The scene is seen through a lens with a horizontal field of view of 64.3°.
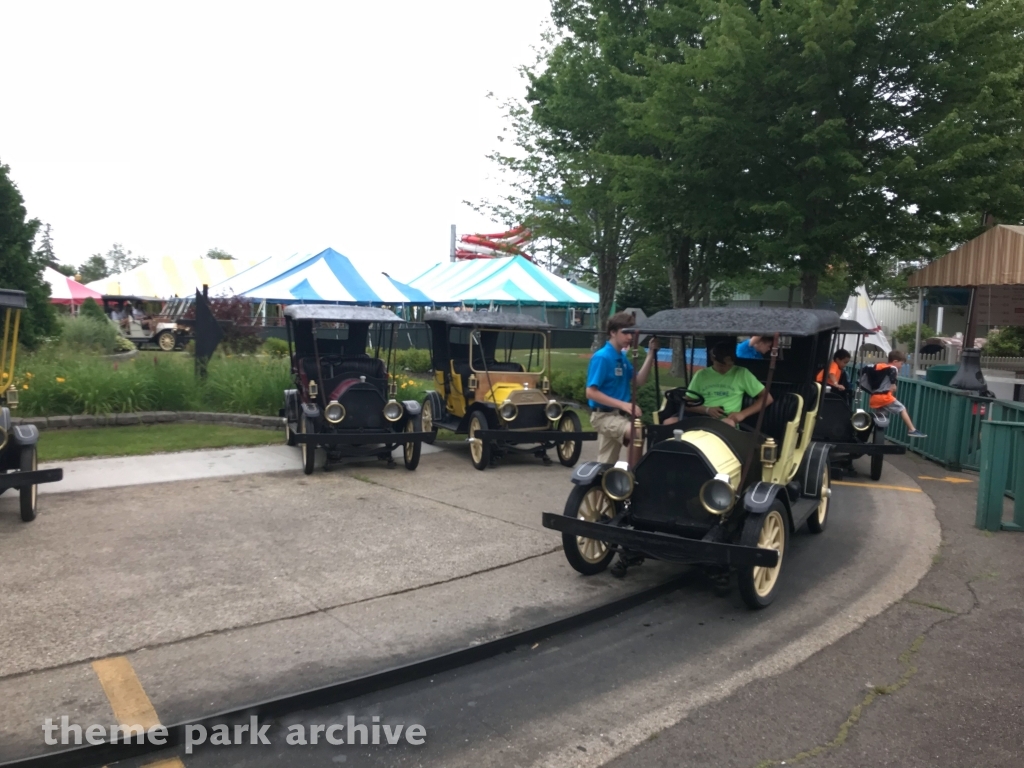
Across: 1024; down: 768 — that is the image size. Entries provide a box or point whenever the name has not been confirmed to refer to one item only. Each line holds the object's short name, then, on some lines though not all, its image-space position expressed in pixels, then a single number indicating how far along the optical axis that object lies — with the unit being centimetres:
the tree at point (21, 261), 1481
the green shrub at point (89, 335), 1830
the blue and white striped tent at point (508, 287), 3067
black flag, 1338
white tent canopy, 2183
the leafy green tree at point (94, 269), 10451
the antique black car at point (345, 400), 955
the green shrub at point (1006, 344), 3010
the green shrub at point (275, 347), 2015
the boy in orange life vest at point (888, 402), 1138
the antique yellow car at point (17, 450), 671
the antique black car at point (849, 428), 987
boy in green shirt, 648
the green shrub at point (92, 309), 2474
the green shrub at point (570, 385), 1608
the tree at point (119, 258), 12875
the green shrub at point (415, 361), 2094
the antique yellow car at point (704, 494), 533
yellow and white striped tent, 3669
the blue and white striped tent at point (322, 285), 2720
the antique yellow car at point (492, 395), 1039
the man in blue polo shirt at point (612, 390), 744
